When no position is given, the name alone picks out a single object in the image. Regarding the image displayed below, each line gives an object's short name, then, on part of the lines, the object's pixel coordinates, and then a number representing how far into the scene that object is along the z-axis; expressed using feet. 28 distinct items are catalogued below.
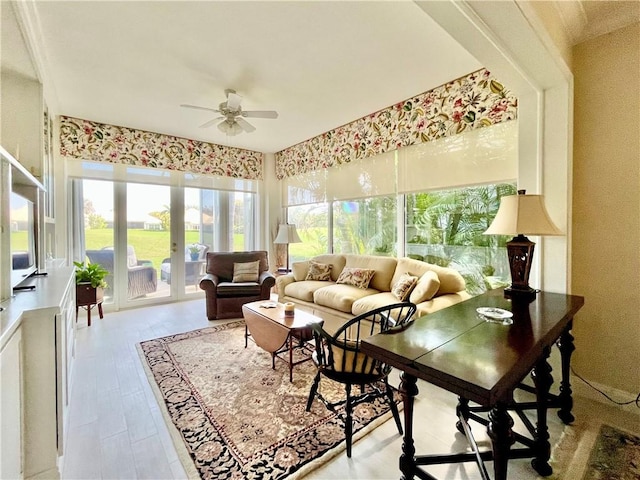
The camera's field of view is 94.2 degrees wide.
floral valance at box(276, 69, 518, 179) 9.35
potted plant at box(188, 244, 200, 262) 17.28
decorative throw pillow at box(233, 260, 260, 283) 14.53
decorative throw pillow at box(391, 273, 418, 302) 9.97
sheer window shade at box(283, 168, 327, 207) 16.39
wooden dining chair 5.49
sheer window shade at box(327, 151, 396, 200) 12.89
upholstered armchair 13.30
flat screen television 5.45
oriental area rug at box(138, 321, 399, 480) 5.27
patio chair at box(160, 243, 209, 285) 16.58
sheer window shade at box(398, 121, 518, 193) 9.32
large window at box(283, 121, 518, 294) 9.79
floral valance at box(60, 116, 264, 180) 13.61
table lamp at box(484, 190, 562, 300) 6.22
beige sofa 9.28
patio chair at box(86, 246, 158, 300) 14.75
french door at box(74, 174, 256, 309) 14.64
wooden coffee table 8.02
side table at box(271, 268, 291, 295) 17.70
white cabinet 4.47
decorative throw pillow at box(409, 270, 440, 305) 9.09
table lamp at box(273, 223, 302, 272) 17.02
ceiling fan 10.12
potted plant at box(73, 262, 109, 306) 12.12
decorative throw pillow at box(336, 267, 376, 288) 11.99
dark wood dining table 3.43
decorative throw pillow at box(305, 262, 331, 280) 13.73
